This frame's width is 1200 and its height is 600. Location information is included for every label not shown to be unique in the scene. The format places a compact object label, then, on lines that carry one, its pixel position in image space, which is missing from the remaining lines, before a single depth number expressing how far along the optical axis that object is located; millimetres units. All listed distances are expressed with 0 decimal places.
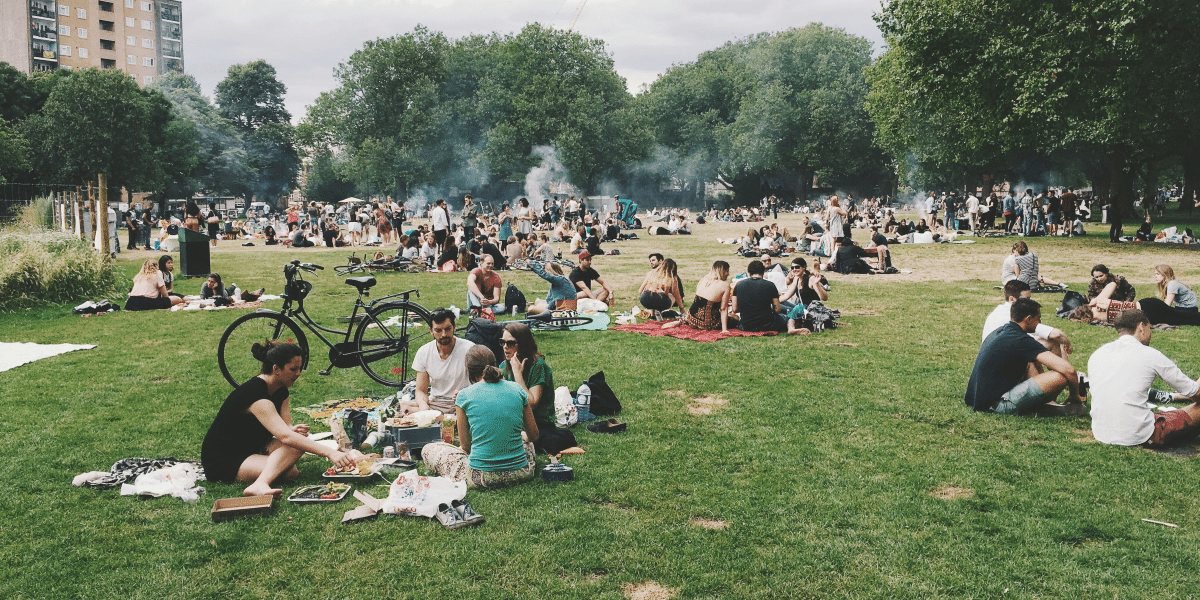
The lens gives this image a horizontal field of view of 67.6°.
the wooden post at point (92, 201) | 24672
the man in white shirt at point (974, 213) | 35656
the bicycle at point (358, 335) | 9836
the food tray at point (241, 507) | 5777
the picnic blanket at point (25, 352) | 10973
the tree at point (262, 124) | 84250
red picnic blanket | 12578
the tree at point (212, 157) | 73625
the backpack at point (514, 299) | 14859
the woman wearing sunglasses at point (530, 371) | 7402
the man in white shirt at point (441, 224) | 24094
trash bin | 20094
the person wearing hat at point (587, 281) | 15484
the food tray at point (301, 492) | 6121
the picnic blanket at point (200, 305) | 15558
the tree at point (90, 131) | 57688
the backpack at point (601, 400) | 8414
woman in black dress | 6410
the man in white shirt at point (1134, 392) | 7035
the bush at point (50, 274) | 15773
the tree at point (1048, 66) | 23594
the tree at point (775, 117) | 70375
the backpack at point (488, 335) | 9102
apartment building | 81250
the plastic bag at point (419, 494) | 5883
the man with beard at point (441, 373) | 7938
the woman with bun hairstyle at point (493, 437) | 6348
